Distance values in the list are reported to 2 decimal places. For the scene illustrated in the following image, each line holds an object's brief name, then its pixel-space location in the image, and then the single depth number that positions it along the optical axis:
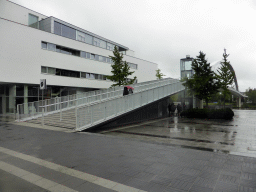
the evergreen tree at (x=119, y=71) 21.39
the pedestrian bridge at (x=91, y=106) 11.09
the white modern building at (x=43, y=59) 19.28
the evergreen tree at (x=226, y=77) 23.64
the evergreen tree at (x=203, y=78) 20.91
